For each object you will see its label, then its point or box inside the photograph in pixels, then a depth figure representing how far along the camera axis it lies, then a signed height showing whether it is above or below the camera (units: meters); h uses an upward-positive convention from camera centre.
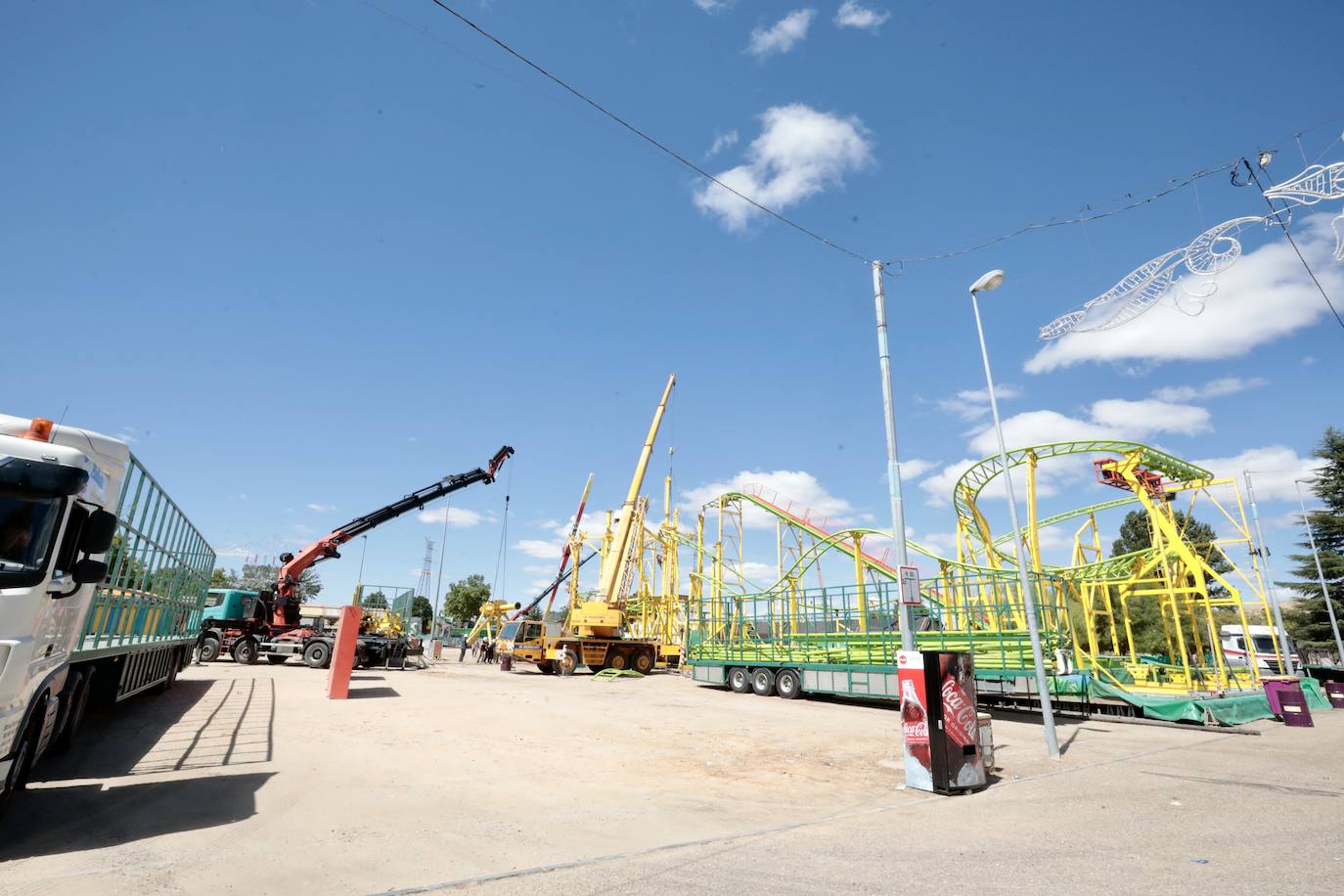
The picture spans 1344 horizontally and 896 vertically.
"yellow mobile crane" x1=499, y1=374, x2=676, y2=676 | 27.97 -0.48
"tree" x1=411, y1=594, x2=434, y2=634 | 73.50 +2.04
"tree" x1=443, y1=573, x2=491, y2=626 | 74.19 +3.40
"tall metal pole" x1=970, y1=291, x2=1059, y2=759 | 9.79 +0.12
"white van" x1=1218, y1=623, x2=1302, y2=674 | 31.07 +0.06
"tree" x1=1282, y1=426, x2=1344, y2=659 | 34.94 +4.59
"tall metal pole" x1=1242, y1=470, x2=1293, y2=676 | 20.12 +0.45
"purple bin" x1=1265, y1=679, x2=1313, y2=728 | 14.23 -1.23
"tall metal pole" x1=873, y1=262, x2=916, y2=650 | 10.11 +2.48
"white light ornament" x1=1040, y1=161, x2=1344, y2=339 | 6.90 +4.90
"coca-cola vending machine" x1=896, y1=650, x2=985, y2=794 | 7.43 -0.96
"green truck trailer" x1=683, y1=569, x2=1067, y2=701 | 15.95 -0.03
